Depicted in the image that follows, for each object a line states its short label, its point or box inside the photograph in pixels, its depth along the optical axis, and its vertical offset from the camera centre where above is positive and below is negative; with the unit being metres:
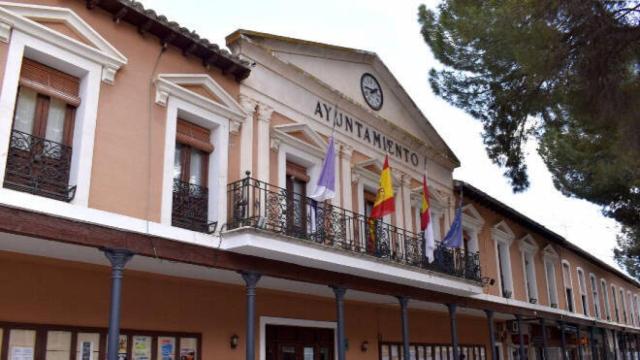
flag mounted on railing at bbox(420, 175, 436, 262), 13.40 +2.78
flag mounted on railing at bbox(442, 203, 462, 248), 14.30 +2.80
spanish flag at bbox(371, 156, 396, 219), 11.74 +2.97
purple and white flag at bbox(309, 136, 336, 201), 10.81 +3.03
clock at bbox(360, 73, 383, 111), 14.97 +6.37
